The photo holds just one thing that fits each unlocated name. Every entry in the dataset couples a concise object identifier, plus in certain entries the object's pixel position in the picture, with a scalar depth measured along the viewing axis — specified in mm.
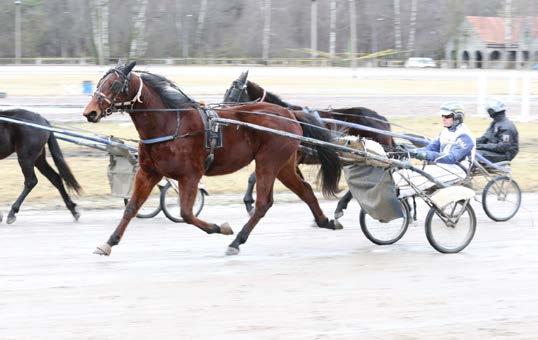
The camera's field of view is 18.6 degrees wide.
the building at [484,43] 116762
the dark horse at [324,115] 17623
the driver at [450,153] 15049
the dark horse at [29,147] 17549
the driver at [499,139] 18836
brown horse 13484
